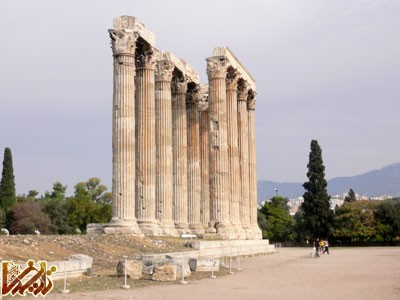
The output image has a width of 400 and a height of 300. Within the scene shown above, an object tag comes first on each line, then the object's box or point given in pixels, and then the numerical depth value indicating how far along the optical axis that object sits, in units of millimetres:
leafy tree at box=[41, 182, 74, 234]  82688
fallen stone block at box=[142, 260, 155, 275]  20702
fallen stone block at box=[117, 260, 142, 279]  20250
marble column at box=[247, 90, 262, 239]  56719
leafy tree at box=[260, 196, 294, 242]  112438
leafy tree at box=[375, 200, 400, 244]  87750
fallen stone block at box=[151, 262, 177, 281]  20219
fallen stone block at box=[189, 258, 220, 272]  24359
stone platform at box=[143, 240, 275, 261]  32781
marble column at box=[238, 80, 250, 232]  54562
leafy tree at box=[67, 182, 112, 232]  84688
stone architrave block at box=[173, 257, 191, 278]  20969
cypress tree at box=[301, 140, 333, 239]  90375
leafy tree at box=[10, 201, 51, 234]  73562
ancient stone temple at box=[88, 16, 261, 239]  34625
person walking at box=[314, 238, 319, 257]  46241
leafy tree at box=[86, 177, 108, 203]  106500
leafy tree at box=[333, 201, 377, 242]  88812
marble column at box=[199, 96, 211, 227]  54562
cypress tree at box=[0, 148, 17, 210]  78312
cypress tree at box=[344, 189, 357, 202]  133300
